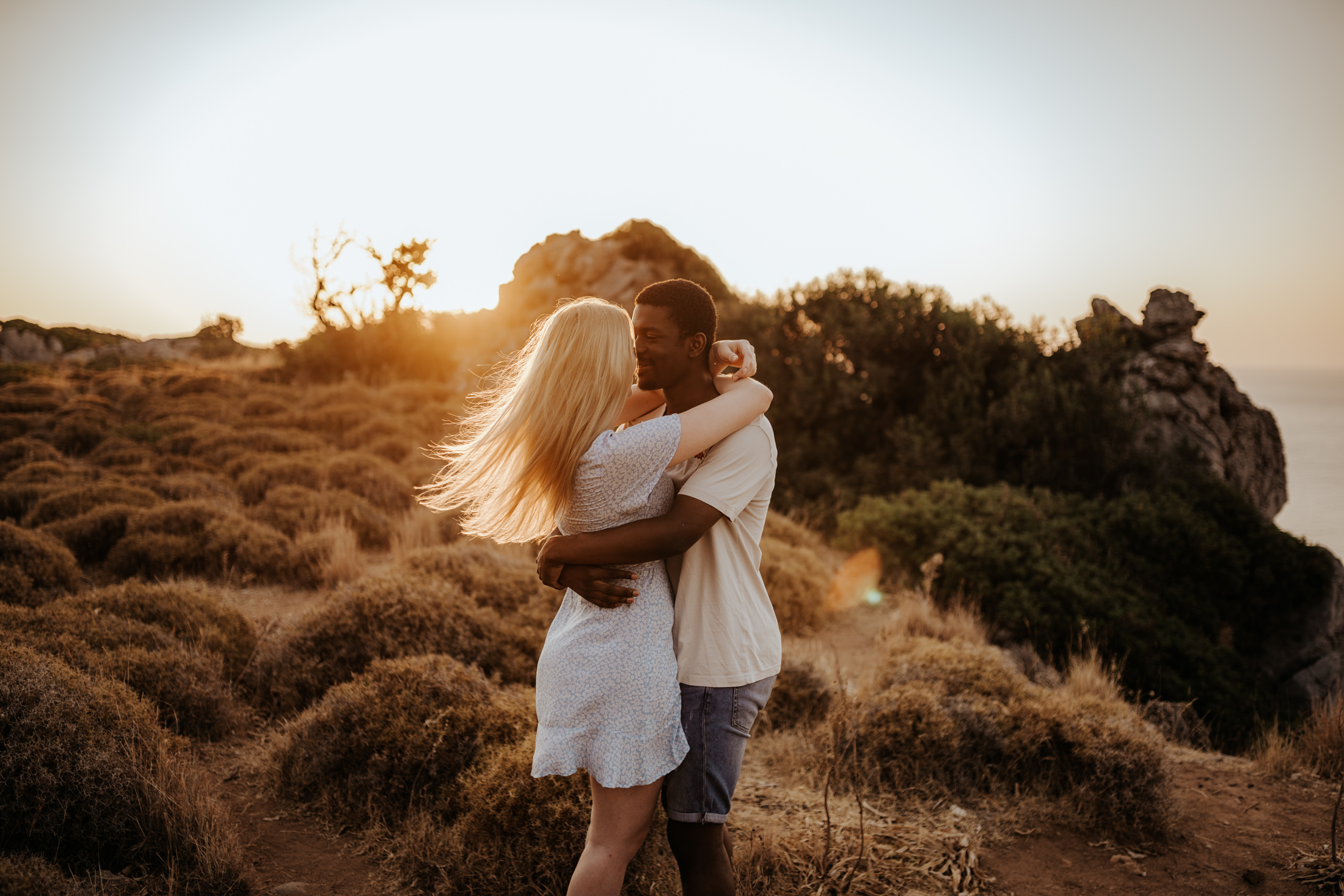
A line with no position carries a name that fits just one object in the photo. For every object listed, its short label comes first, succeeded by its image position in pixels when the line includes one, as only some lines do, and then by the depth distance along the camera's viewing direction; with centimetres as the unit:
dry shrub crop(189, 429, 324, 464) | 1158
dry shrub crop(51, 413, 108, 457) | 1229
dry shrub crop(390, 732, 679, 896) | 314
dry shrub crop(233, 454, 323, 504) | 982
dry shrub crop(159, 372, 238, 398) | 1731
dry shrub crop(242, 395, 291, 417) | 1554
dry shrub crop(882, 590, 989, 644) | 692
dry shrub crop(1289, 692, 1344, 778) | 478
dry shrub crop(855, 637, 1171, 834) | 398
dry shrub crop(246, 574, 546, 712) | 498
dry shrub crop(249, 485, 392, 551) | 855
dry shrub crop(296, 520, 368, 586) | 720
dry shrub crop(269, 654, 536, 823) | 382
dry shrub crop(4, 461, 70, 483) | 904
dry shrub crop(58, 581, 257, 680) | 514
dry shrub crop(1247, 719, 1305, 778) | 474
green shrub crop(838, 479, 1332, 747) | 718
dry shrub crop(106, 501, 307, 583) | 699
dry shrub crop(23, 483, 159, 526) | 775
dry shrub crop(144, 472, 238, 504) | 907
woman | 197
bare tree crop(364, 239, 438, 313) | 2541
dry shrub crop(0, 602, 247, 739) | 419
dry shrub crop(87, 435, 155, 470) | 1079
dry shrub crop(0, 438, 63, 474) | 1027
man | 201
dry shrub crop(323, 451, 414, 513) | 1016
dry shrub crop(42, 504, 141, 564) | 715
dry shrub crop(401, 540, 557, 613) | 618
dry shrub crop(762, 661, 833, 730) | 507
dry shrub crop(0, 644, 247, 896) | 298
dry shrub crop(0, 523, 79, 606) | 542
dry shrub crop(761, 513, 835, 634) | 747
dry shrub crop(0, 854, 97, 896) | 253
